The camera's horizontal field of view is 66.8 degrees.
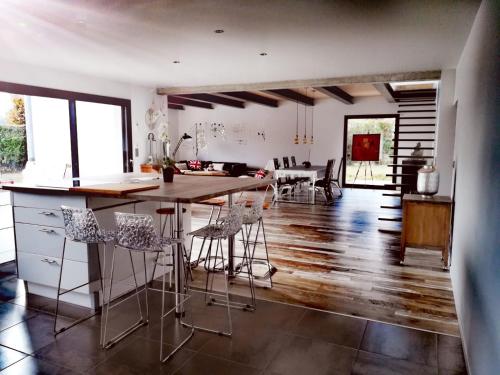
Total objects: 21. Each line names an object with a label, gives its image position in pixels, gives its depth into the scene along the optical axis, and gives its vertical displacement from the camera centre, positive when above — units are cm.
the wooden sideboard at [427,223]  428 -80
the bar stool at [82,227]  267 -54
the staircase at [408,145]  649 +23
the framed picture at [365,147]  1164 +19
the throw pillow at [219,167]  1235 -49
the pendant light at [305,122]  1205 +98
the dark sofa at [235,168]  1205 -51
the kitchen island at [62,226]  302 -64
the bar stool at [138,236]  245 -56
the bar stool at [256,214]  342 -57
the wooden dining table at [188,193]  264 -30
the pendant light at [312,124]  1201 +91
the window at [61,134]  583 +30
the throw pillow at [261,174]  888 -51
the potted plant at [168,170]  364 -18
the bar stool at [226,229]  282 -59
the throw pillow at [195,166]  1227 -46
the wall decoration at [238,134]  1271 +61
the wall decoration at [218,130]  1288 +75
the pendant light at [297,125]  1210 +88
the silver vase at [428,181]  443 -32
